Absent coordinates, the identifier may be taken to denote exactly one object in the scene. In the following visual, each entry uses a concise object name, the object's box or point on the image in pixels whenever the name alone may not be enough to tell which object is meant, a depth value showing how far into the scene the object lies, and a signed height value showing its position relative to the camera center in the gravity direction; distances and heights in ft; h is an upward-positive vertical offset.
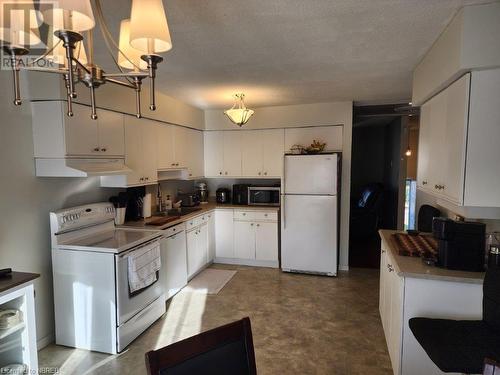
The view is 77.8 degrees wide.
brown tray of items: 7.64 -2.17
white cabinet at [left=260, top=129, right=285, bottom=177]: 15.53 +0.65
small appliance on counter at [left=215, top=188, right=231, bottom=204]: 16.97 -1.77
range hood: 8.36 -0.13
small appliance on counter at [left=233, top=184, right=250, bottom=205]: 16.62 -1.62
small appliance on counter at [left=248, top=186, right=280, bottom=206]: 16.07 -1.64
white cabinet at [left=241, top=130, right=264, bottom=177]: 15.89 +0.55
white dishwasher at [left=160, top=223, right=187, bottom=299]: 11.22 -3.71
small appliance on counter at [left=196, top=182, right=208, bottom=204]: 17.31 -1.60
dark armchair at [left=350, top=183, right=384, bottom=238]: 20.47 -3.38
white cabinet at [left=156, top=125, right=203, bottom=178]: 12.86 +0.67
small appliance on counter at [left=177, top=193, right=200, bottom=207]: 15.88 -1.84
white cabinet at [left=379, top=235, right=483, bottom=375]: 6.47 -3.03
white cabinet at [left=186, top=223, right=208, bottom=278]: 13.43 -3.86
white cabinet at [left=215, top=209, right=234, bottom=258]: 15.78 -3.52
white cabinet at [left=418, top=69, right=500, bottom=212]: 5.76 +0.46
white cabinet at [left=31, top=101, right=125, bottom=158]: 8.30 +0.86
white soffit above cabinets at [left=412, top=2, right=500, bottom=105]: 5.49 +2.28
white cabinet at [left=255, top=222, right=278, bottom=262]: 15.16 -3.78
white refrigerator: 13.60 -2.20
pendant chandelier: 3.35 +1.63
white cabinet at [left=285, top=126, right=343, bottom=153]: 14.78 +1.34
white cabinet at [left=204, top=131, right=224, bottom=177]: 16.56 +0.57
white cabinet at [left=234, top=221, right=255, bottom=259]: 15.49 -3.80
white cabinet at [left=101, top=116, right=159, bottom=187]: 10.60 +0.33
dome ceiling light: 11.60 +1.85
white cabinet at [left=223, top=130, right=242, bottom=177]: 16.26 +0.56
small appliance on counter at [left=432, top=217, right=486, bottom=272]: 6.64 -1.75
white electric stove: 8.40 -3.50
